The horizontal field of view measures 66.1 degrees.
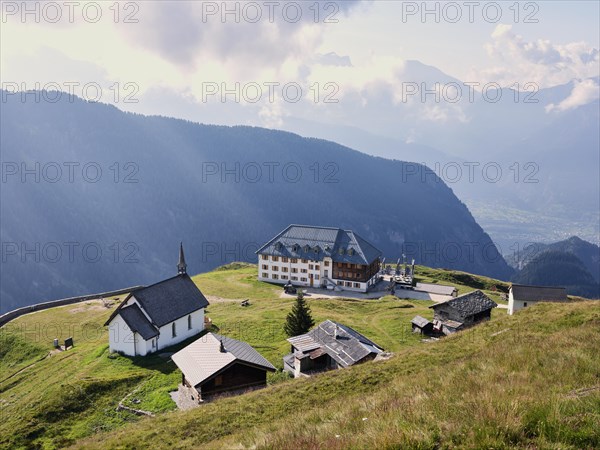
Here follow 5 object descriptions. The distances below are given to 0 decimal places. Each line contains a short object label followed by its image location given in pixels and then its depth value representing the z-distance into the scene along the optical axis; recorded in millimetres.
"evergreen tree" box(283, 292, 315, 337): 58750
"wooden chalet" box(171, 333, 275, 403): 36569
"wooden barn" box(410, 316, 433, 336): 61062
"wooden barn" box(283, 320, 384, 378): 42000
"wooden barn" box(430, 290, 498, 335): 60344
